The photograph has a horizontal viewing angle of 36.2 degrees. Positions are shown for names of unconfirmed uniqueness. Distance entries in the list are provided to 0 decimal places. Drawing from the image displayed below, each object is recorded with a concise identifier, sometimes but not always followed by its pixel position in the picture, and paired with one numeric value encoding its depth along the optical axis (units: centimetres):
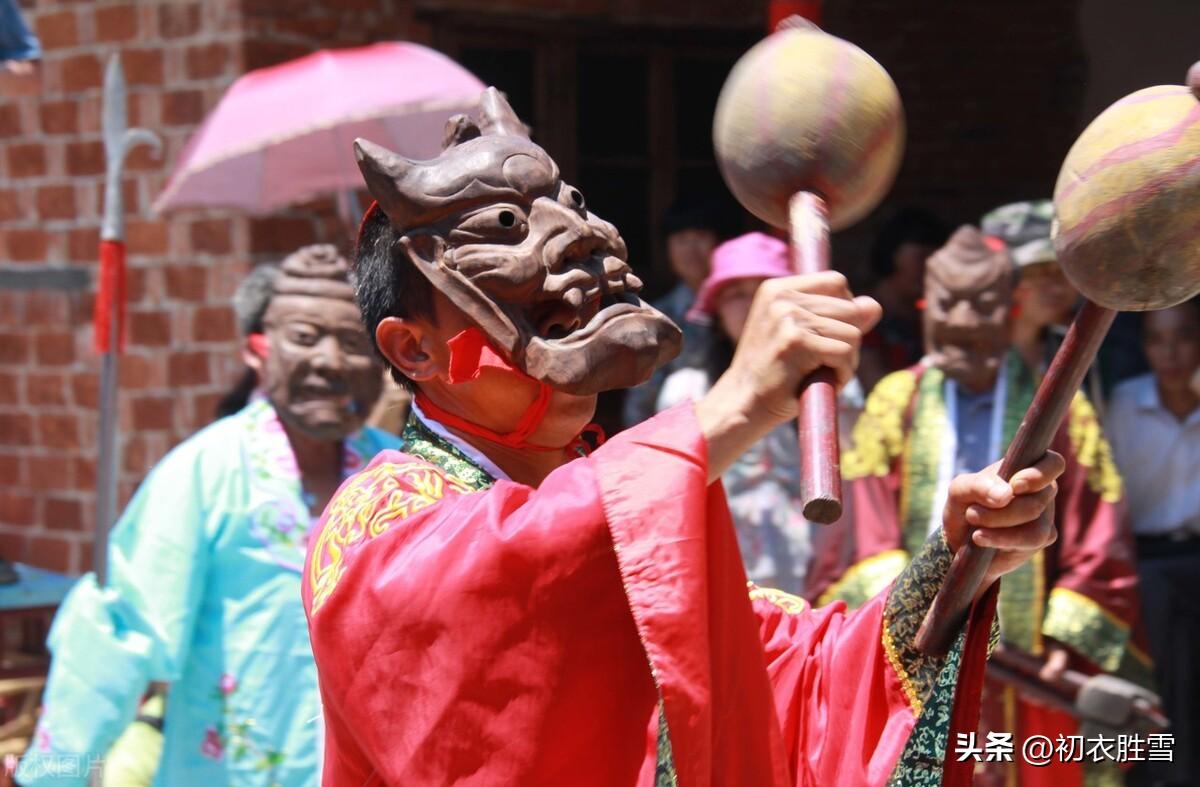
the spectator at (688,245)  591
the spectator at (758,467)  479
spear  478
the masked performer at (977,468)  436
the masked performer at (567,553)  191
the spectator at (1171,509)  519
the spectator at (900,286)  597
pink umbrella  497
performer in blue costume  391
